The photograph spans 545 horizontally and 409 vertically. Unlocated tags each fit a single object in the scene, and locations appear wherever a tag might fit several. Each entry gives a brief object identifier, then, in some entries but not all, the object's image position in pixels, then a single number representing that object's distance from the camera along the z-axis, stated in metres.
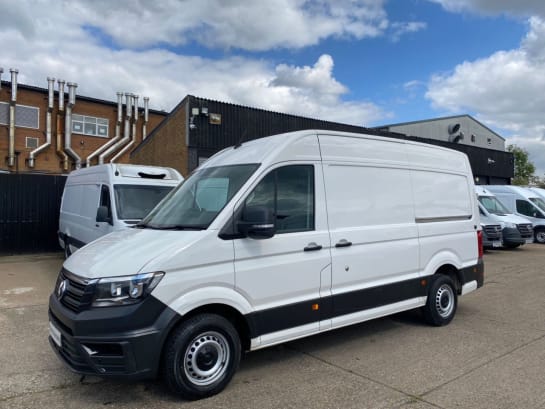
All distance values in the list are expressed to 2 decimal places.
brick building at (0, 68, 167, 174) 27.17
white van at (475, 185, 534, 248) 14.99
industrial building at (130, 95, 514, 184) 16.20
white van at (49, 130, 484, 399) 3.48
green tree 51.54
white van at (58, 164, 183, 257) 7.96
